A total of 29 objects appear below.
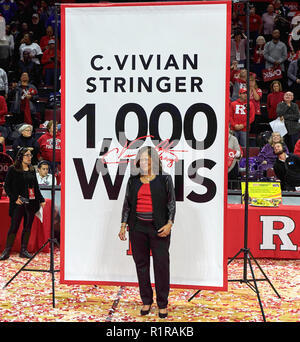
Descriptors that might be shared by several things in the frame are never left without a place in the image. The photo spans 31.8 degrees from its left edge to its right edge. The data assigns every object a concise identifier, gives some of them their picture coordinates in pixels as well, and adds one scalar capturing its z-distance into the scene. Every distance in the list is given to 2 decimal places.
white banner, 4.53
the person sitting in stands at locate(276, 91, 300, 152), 9.61
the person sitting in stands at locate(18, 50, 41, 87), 11.89
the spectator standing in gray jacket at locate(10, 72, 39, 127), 10.81
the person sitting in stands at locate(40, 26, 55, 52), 12.75
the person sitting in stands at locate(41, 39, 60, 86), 12.26
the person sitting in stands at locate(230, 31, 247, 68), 11.34
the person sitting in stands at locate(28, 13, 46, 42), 13.24
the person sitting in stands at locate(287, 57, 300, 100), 11.31
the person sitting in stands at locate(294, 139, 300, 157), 8.51
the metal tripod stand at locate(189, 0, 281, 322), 4.70
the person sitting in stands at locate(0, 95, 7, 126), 10.61
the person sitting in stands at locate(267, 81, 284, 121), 10.27
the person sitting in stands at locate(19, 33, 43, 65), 12.21
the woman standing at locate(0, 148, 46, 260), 6.66
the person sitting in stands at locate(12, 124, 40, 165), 8.86
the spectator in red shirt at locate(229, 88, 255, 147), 9.18
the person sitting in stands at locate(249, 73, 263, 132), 9.70
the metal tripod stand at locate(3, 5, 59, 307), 4.82
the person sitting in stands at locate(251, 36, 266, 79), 12.00
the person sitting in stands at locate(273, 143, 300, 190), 7.68
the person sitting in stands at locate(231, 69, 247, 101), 10.12
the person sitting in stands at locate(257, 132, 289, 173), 7.97
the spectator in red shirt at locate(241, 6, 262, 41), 12.64
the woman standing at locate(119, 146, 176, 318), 4.45
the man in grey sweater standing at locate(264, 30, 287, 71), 11.33
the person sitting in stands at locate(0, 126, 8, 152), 10.36
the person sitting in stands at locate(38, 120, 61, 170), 8.96
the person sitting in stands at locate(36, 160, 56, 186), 7.54
